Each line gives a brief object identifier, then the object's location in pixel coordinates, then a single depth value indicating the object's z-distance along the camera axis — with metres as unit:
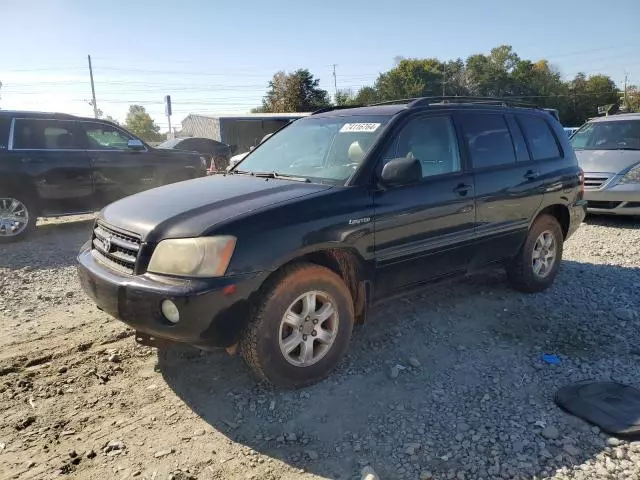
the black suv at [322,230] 2.91
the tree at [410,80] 59.91
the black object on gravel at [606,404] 2.87
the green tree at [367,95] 61.66
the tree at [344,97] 58.77
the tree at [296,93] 51.66
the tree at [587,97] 63.56
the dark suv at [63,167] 7.43
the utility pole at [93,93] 46.47
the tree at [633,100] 64.87
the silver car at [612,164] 8.16
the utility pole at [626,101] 65.75
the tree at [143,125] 75.50
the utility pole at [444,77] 63.06
